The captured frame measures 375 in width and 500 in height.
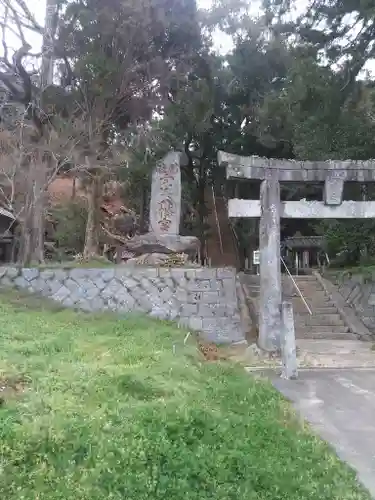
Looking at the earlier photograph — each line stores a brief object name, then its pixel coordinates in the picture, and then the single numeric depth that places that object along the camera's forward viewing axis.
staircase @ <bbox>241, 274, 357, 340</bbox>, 12.88
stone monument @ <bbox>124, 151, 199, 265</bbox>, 13.48
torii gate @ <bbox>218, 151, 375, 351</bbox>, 10.57
